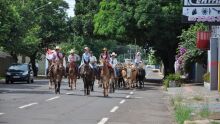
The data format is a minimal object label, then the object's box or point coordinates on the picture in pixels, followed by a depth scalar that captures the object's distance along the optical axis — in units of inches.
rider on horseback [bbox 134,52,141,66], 1611.7
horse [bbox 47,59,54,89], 1185.4
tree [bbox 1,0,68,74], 2546.8
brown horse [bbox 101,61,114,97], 1106.7
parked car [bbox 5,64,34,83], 1866.4
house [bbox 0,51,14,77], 2685.8
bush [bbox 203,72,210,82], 1552.7
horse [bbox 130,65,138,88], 1583.4
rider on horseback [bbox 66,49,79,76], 1294.3
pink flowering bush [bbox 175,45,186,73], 1713.8
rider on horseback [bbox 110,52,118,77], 1399.4
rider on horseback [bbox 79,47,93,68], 1135.0
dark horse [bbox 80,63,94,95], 1133.1
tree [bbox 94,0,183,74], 1894.7
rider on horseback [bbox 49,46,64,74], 1166.5
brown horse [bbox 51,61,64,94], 1161.4
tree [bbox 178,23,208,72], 1659.9
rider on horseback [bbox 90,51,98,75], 1234.6
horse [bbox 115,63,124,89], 1538.9
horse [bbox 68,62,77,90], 1301.7
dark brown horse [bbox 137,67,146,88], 1616.6
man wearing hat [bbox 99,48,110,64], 1107.3
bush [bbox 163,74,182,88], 1597.7
